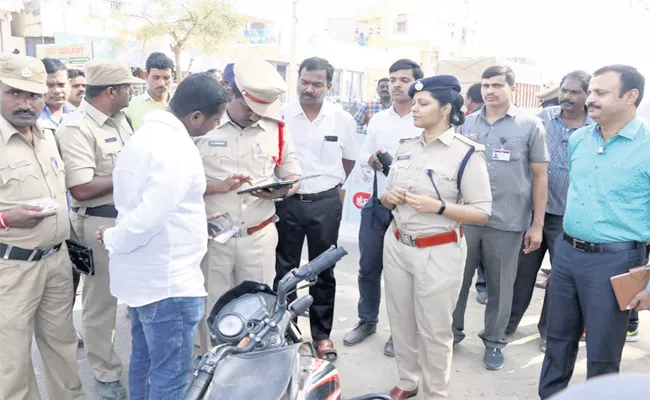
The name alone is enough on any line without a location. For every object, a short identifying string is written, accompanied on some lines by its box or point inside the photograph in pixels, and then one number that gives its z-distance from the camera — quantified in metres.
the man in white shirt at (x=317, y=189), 3.73
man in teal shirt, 2.63
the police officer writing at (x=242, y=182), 3.05
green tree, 24.75
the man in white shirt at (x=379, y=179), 3.87
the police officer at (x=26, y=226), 2.58
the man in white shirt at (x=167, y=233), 2.17
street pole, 27.39
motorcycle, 1.54
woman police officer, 2.90
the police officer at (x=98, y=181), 2.99
